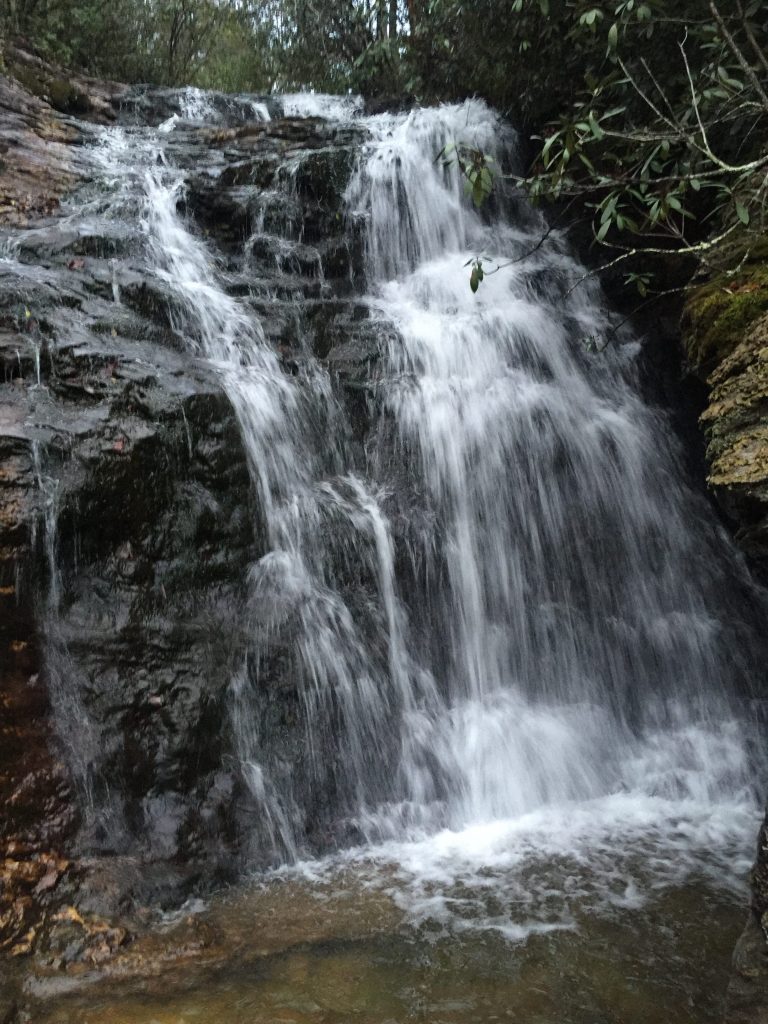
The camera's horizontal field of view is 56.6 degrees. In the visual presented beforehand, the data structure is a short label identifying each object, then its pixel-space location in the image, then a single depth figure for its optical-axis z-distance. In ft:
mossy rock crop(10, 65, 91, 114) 32.99
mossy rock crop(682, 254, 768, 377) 16.67
